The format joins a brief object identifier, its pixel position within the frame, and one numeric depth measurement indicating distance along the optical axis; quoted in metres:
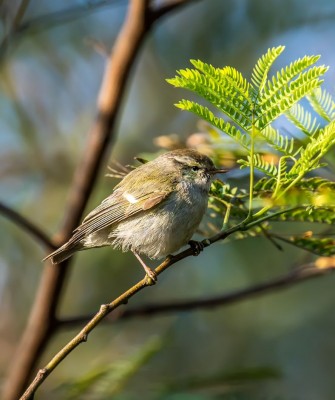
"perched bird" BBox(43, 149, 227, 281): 4.81
